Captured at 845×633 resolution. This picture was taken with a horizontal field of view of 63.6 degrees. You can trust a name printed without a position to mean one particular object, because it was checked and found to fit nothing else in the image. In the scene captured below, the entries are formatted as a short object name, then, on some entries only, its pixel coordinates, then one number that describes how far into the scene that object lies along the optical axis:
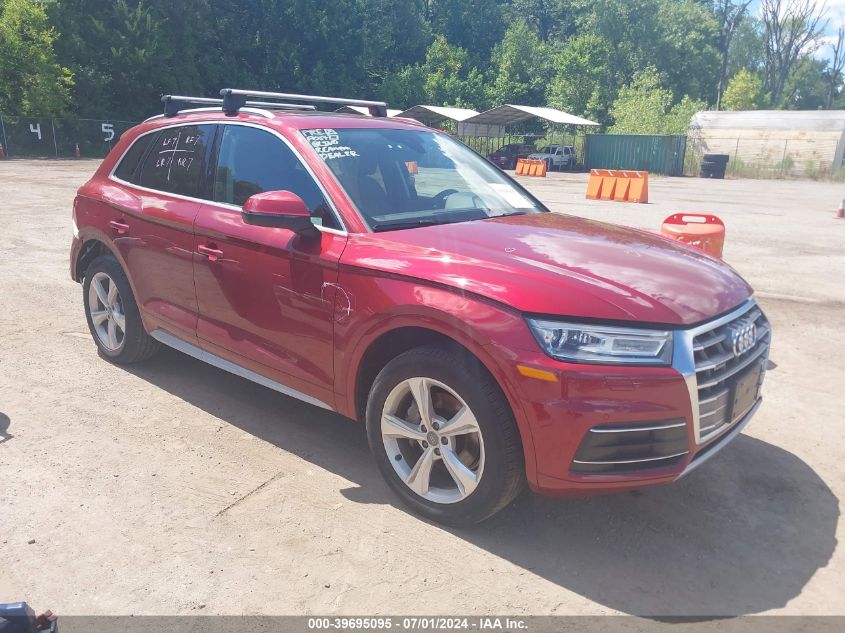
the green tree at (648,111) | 46.25
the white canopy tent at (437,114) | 41.62
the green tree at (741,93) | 74.75
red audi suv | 2.68
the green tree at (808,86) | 87.75
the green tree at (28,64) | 33.38
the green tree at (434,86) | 56.69
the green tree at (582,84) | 57.00
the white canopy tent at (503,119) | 40.19
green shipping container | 40.38
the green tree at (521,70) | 62.50
